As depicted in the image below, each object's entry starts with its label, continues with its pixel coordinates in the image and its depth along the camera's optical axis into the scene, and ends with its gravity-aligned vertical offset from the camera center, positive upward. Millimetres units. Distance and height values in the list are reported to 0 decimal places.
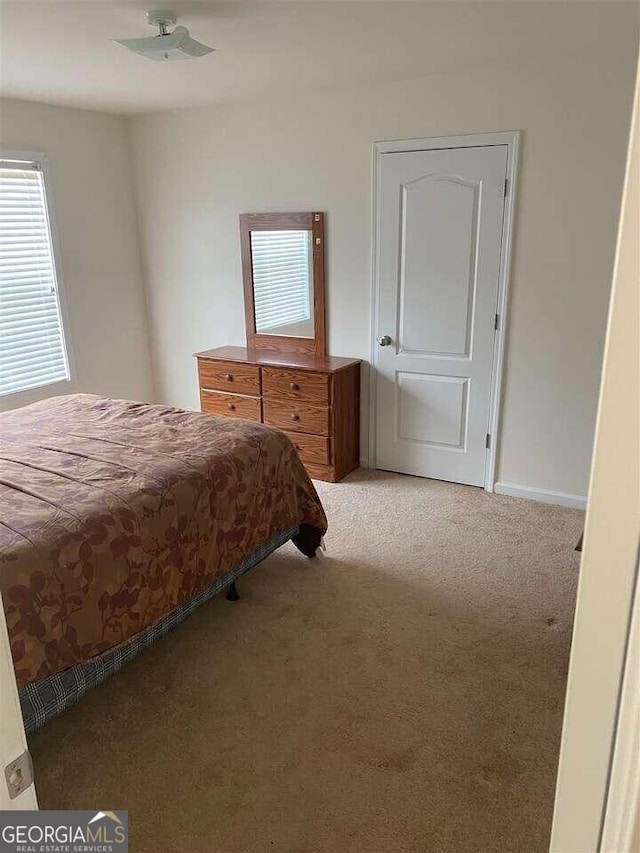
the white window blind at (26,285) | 3996 -195
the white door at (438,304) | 3574 -323
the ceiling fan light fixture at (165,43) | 2418 +807
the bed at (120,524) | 1861 -942
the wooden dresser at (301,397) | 3967 -942
